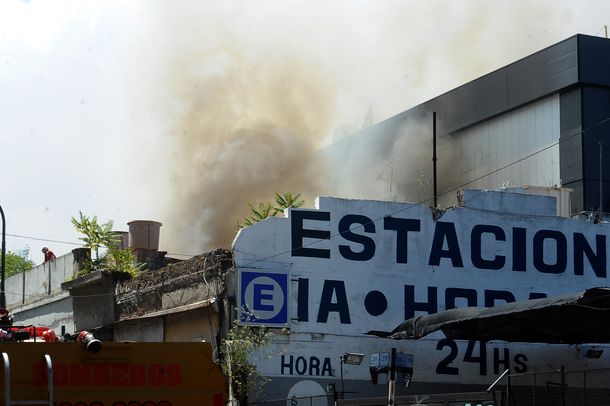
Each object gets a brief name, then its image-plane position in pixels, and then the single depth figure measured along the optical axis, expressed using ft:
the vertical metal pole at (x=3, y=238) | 112.78
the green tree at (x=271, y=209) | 96.37
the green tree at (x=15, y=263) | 231.93
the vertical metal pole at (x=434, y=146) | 99.71
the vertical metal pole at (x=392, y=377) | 61.26
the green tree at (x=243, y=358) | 83.46
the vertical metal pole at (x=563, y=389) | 60.71
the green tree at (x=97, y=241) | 114.04
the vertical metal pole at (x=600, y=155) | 142.86
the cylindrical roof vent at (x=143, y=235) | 118.01
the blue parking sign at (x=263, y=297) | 85.46
